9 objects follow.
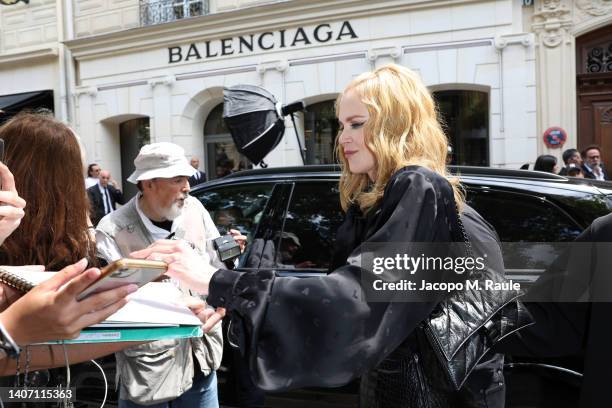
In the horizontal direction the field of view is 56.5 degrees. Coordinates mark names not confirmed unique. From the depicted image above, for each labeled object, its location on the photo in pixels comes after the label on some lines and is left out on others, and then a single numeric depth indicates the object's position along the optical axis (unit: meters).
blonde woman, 1.21
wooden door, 9.88
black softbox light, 4.34
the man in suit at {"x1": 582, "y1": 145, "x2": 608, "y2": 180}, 7.84
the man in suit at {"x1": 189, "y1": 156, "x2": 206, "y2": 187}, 9.57
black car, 2.22
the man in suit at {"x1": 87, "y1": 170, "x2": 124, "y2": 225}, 8.91
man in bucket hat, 2.09
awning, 13.78
